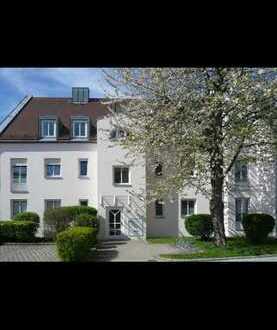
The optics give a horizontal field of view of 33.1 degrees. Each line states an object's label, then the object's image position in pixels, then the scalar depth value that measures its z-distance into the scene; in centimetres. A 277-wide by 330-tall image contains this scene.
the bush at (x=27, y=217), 2398
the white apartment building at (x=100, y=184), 2452
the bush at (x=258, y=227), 2077
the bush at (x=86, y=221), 2264
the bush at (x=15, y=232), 2264
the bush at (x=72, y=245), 1555
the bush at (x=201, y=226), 2216
